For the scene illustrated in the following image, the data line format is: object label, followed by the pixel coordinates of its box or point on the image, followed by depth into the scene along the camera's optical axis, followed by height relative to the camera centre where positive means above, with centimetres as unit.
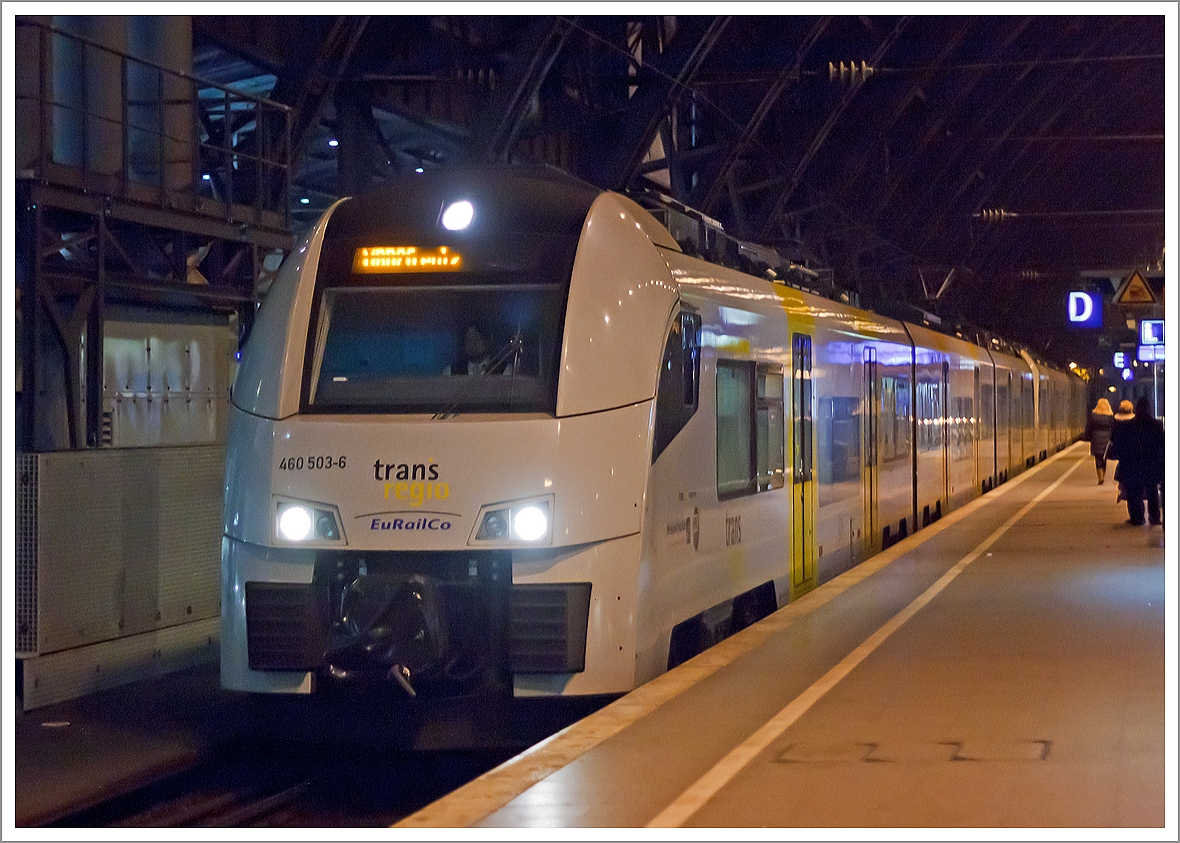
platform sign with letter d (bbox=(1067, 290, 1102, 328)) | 3759 +292
